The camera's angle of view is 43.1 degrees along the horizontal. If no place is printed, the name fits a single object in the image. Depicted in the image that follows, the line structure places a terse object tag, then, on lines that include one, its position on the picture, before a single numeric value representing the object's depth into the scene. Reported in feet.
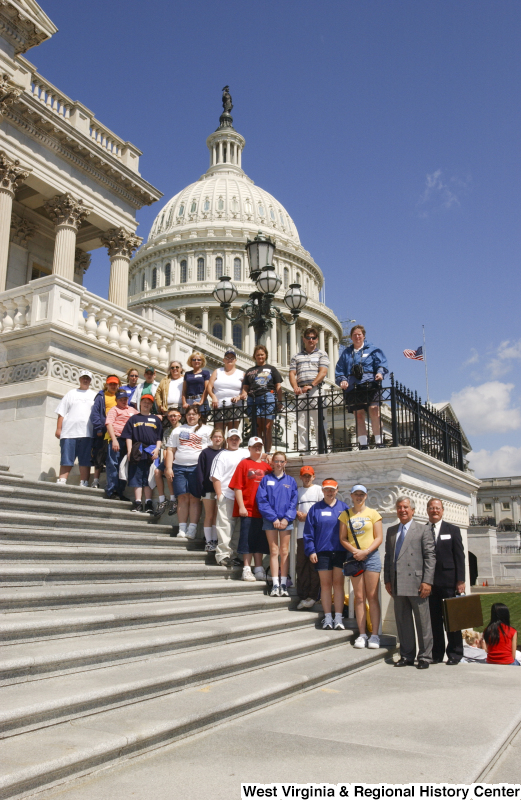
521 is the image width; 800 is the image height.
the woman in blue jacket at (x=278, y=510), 26.09
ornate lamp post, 41.19
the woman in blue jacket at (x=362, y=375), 29.48
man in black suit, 22.90
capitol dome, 265.34
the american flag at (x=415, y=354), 145.60
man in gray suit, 22.11
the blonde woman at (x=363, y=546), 23.38
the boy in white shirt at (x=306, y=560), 26.20
